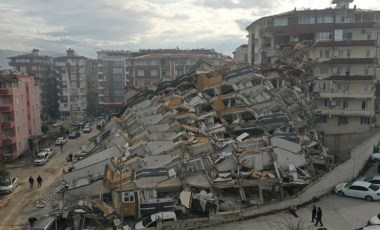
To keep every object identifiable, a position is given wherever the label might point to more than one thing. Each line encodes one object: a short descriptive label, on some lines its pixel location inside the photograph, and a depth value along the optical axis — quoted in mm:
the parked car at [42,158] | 36559
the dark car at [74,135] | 51038
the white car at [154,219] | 20469
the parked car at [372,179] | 23753
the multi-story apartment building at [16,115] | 38969
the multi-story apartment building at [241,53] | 70225
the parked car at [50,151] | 39875
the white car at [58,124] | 63922
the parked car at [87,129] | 56269
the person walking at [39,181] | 29606
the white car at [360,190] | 22281
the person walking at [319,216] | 19250
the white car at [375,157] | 29403
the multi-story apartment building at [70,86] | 78438
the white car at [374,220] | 17970
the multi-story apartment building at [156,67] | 69938
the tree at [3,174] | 28891
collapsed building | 22625
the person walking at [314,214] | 19859
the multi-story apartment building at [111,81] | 79312
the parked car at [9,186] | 28297
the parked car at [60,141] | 46219
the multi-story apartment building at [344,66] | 37531
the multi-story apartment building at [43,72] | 76812
